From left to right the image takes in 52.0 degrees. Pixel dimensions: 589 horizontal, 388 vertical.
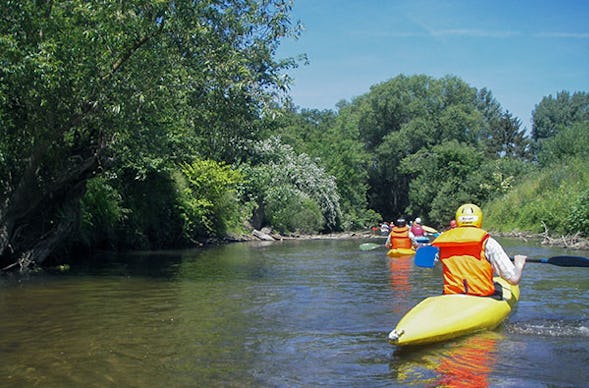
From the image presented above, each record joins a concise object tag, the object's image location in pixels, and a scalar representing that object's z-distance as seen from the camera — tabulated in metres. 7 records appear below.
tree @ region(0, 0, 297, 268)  10.88
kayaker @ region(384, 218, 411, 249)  17.19
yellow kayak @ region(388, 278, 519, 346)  6.67
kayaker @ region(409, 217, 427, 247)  19.77
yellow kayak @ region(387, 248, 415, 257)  17.03
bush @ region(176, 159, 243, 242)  24.22
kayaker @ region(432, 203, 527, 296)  7.33
